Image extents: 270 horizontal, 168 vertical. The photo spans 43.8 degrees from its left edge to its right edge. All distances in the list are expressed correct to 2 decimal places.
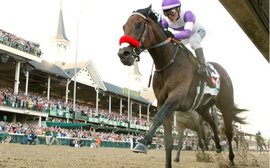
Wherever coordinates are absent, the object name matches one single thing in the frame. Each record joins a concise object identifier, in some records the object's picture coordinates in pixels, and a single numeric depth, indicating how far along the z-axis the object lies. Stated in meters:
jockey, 5.79
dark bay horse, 4.75
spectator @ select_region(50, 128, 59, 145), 26.09
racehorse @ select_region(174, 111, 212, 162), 10.92
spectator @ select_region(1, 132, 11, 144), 22.27
